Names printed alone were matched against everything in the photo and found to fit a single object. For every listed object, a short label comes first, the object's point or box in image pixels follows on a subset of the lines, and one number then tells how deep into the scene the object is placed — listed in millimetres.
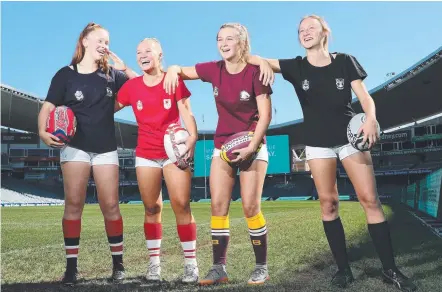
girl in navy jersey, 4531
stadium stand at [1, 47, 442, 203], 43312
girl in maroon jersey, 4176
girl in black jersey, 4160
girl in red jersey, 4410
